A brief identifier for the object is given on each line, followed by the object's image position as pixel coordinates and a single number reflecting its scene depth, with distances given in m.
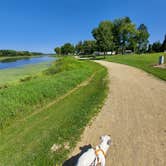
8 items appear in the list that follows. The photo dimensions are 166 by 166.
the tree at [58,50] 118.66
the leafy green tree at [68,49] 92.50
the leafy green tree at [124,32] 41.08
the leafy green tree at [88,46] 74.44
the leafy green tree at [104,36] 38.12
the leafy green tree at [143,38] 54.94
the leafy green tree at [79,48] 87.61
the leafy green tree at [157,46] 65.06
